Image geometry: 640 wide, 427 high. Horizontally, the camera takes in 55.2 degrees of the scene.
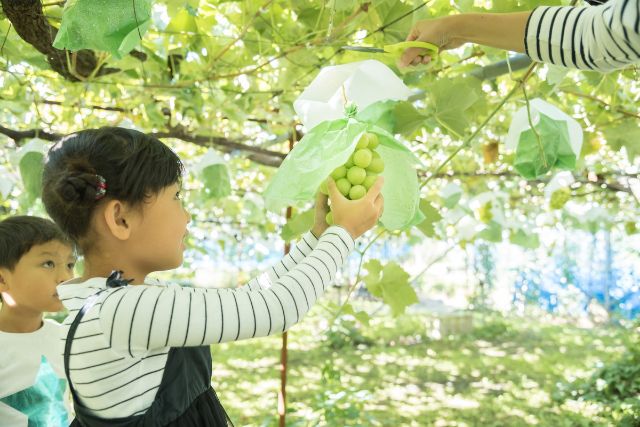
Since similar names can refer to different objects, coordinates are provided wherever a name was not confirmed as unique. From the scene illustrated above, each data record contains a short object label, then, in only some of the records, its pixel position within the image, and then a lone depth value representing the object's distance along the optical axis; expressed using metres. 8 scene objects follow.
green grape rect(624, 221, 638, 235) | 3.39
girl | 0.82
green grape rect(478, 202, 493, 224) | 2.41
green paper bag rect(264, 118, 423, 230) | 0.76
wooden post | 1.91
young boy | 1.51
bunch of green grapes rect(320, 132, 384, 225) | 0.80
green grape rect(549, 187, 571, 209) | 2.49
